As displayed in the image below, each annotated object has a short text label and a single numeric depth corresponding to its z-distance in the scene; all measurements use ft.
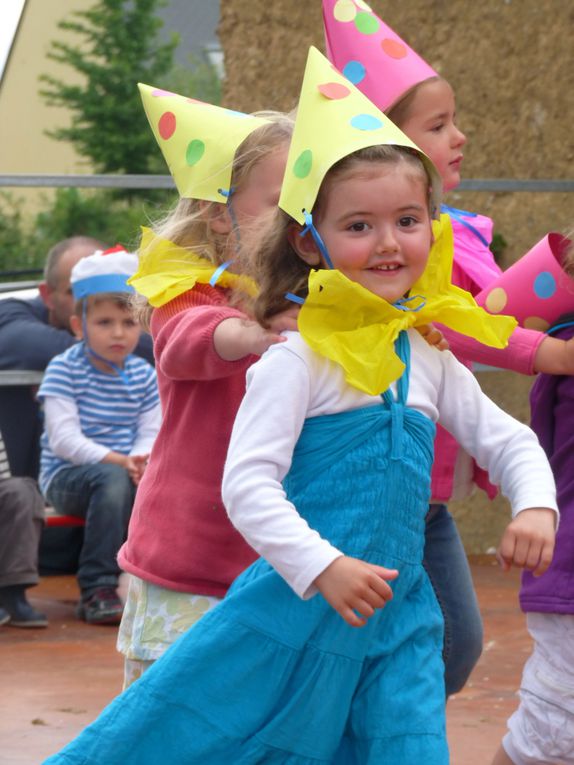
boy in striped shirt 33.50
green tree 143.69
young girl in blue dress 12.88
